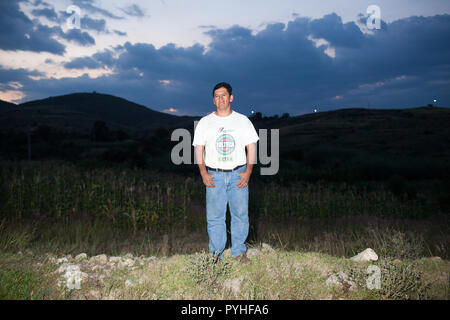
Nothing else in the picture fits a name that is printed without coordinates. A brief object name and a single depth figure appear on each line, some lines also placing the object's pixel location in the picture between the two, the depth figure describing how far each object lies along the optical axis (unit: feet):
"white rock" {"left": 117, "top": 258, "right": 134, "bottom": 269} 15.47
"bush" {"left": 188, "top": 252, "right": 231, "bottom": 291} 12.58
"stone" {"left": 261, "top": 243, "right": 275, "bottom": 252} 17.43
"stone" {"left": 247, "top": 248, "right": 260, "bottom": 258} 16.63
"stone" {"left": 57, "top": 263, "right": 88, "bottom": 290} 12.28
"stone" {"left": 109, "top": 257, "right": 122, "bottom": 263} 16.99
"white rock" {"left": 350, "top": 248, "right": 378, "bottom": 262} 15.89
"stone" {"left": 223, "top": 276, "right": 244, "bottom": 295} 12.00
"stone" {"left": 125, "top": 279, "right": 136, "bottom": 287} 12.45
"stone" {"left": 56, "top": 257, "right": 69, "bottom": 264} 16.18
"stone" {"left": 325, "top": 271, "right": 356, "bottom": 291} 12.31
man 14.96
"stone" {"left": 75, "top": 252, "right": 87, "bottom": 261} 18.14
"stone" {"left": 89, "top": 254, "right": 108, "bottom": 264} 16.82
